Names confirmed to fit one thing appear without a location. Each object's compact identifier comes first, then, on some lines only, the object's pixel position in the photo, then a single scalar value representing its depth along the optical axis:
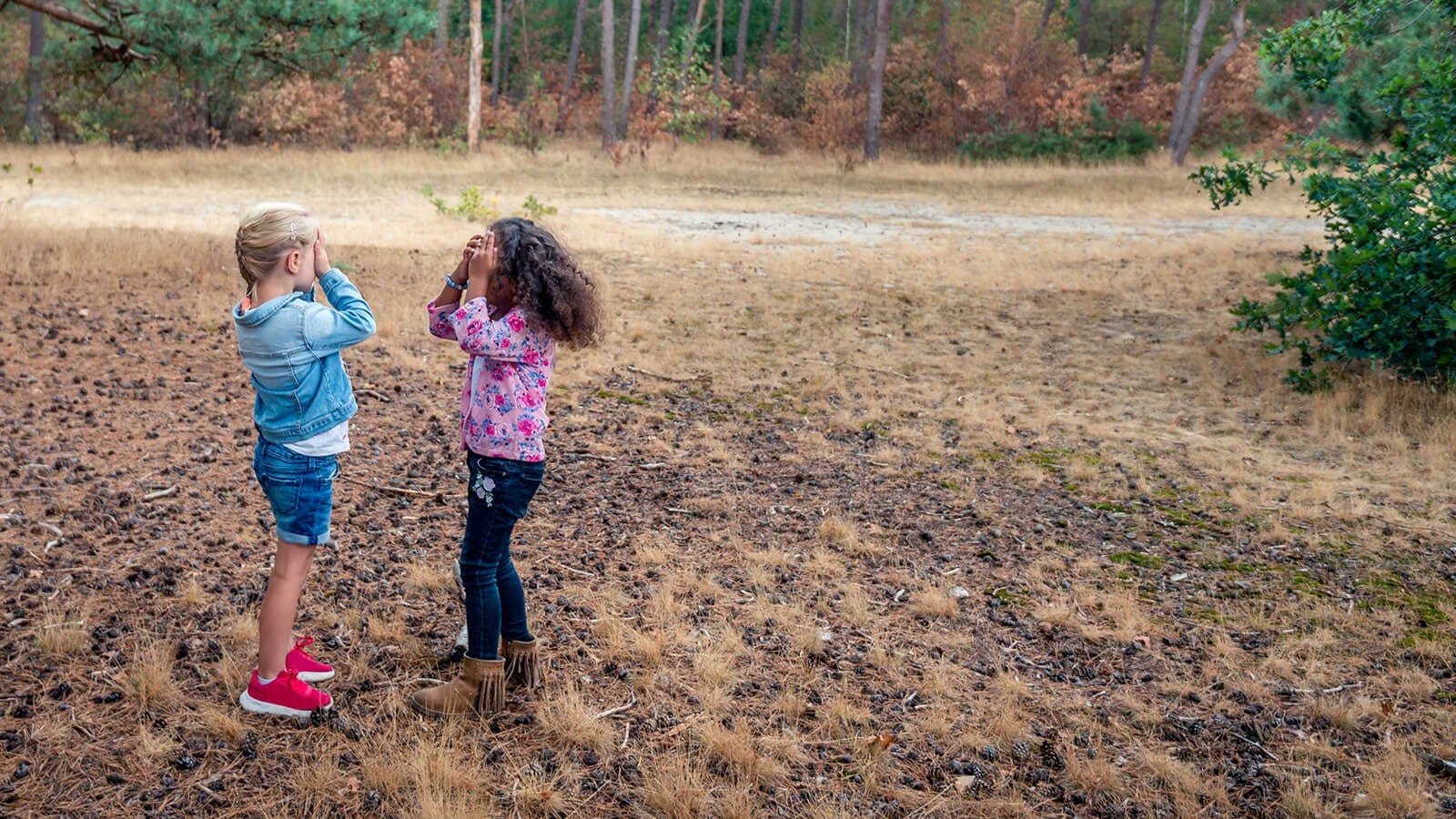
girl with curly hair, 3.06
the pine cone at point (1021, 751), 3.27
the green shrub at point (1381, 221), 6.77
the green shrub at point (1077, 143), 27.47
